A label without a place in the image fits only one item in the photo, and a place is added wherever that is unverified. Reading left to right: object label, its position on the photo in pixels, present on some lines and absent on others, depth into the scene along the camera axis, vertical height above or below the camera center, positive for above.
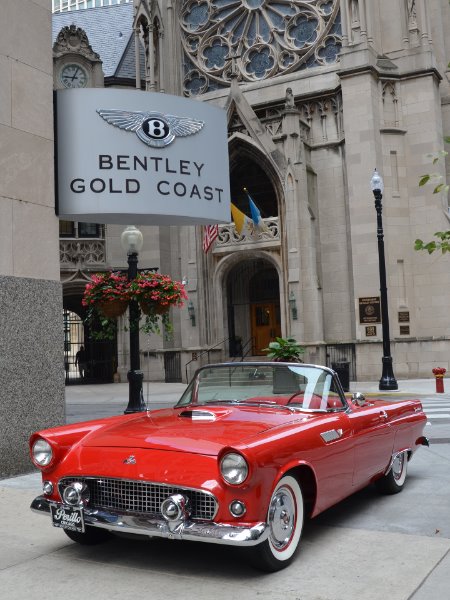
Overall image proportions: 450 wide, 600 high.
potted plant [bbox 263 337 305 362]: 18.97 -0.25
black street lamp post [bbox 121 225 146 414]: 12.75 +0.10
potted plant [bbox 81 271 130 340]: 12.17 +0.94
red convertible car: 4.36 -0.81
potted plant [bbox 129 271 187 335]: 12.05 +0.93
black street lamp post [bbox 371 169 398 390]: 20.91 +1.01
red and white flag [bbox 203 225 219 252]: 28.03 +4.46
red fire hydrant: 19.38 -1.25
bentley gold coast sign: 9.60 +2.78
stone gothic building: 26.73 +6.34
